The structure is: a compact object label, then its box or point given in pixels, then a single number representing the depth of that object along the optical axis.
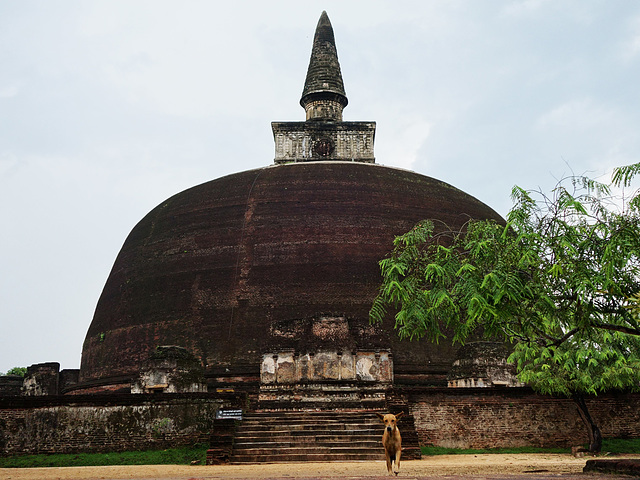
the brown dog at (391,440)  7.00
